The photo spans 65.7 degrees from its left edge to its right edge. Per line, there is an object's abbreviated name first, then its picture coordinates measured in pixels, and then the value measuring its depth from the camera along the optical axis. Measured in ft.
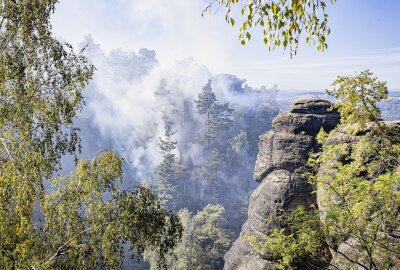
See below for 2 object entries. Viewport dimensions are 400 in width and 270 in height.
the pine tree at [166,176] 186.02
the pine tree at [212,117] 246.47
